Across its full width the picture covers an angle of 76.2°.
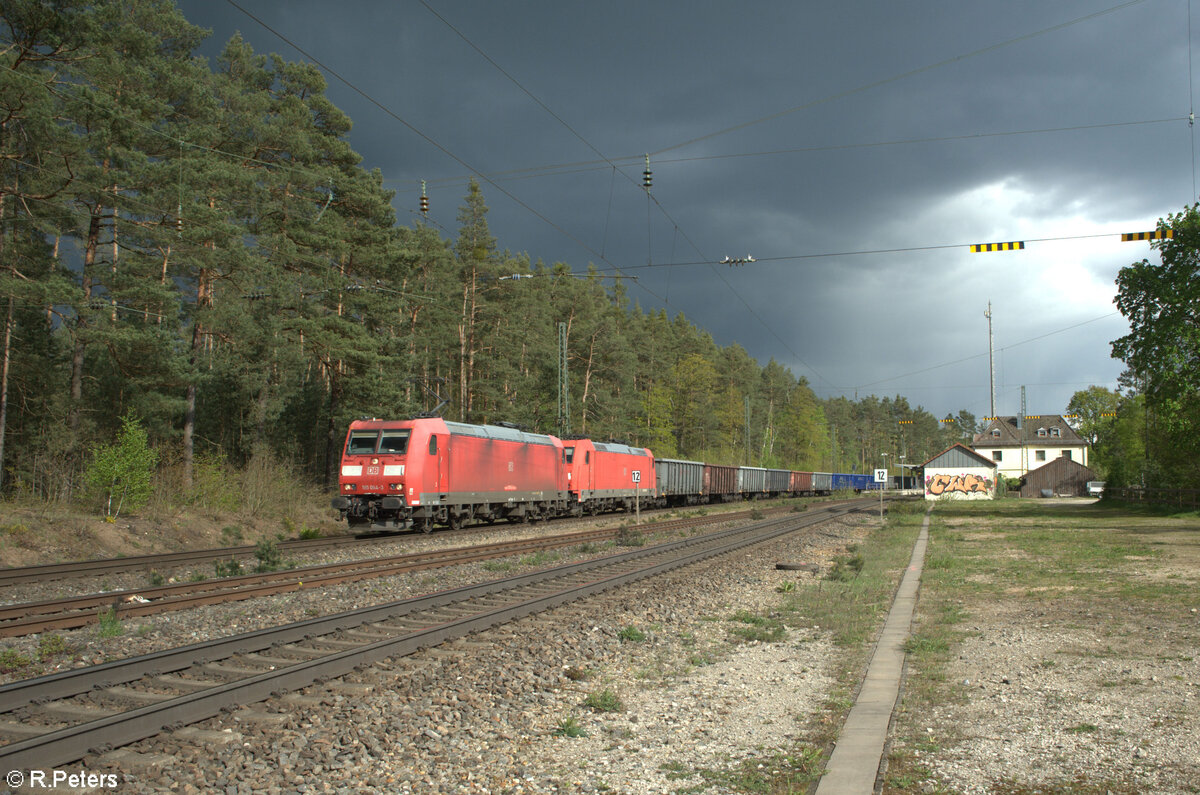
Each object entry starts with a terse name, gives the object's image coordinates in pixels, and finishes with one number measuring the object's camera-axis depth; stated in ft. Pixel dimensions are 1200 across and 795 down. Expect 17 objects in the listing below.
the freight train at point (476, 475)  72.02
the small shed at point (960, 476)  221.05
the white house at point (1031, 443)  345.10
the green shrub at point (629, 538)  69.21
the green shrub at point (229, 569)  46.57
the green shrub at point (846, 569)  50.08
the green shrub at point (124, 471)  66.54
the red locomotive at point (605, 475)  109.70
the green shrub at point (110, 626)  29.32
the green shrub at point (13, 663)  24.43
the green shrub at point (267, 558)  49.01
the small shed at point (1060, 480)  273.95
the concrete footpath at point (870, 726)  16.39
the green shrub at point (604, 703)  22.26
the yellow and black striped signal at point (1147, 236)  54.80
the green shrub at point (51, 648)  26.32
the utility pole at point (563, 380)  113.91
